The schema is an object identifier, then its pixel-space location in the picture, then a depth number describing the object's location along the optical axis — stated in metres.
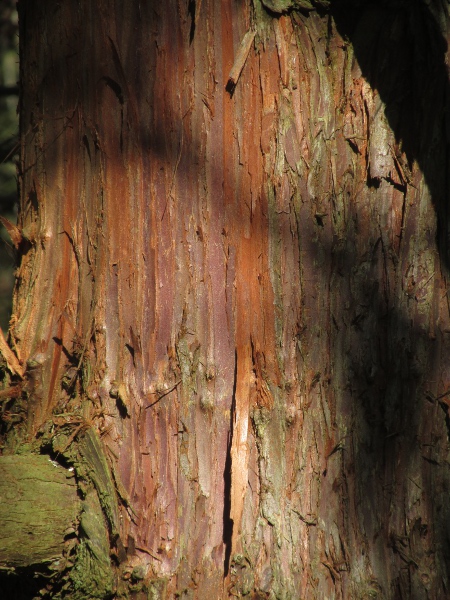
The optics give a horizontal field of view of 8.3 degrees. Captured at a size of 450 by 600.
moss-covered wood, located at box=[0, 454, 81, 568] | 4.37
